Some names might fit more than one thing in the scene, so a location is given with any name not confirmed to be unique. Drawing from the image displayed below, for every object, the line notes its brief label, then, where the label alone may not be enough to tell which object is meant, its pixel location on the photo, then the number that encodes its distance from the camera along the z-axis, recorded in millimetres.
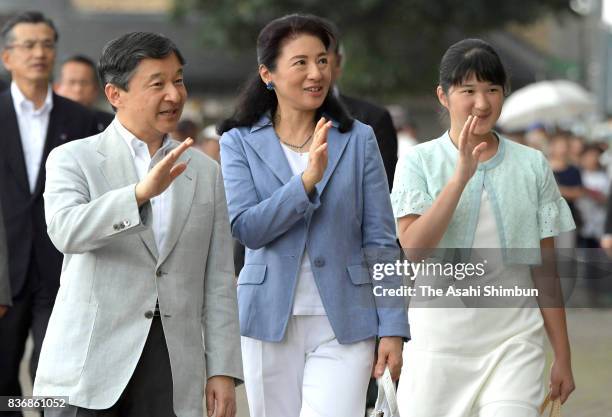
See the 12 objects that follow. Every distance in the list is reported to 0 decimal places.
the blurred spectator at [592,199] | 29984
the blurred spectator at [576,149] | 34419
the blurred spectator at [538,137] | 36600
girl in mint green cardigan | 9820
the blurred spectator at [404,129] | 29430
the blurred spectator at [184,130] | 24277
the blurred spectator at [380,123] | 14406
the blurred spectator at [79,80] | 17359
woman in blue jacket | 9844
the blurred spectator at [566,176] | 29469
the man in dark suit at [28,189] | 13578
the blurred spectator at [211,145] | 19516
